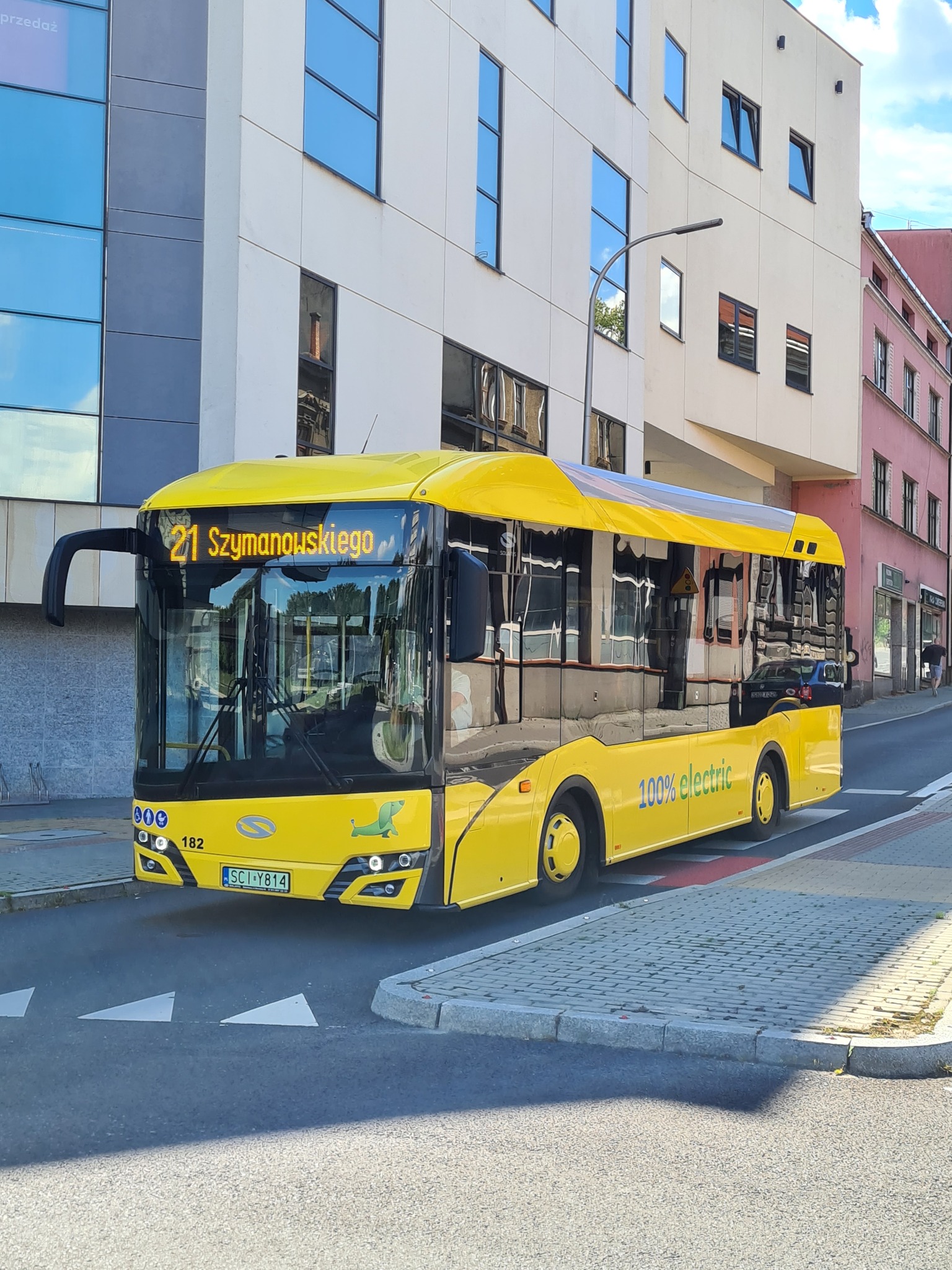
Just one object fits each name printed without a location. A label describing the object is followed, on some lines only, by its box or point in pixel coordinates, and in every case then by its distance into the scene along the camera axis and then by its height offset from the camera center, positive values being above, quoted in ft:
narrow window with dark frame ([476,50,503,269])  68.85 +25.10
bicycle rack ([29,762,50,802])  52.95 -5.60
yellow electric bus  26.40 -0.56
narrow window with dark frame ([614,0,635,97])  84.69 +38.65
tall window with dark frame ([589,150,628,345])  81.51 +25.38
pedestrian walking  137.93 +0.30
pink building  127.95 +17.45
